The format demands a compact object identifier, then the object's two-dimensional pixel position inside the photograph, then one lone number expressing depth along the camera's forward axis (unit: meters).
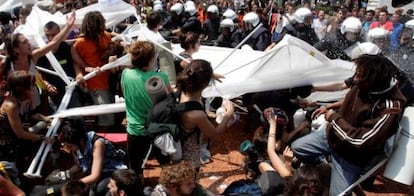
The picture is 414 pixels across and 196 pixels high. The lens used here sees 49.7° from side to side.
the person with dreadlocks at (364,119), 3.29
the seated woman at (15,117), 3.95
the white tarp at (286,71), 5.23
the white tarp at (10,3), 7.04
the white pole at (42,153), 4.14
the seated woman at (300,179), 2.88
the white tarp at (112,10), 7.60
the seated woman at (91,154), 4.00
